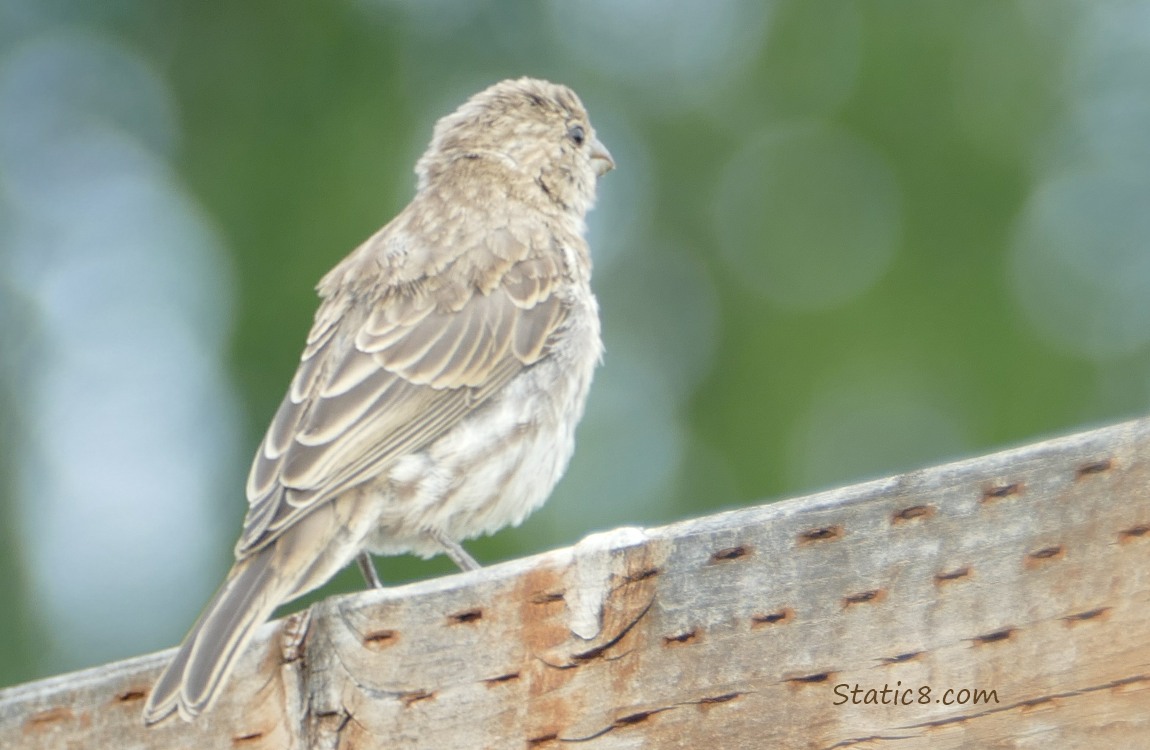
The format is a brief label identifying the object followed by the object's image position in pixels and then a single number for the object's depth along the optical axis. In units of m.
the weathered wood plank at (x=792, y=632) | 4.47
